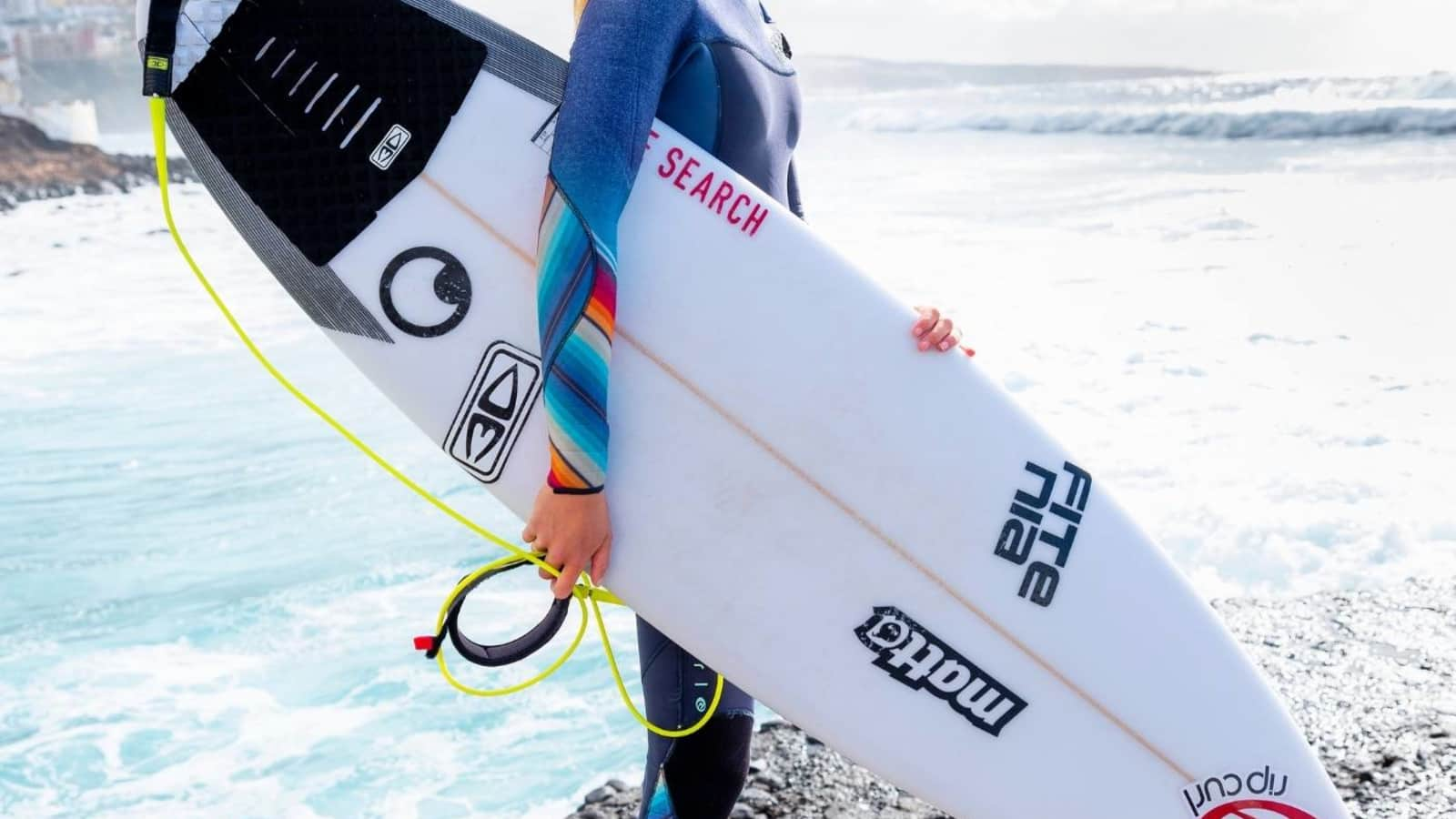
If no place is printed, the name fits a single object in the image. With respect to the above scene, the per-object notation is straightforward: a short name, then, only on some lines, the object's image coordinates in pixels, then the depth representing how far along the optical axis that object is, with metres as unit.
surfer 1.43
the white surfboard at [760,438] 1.75
